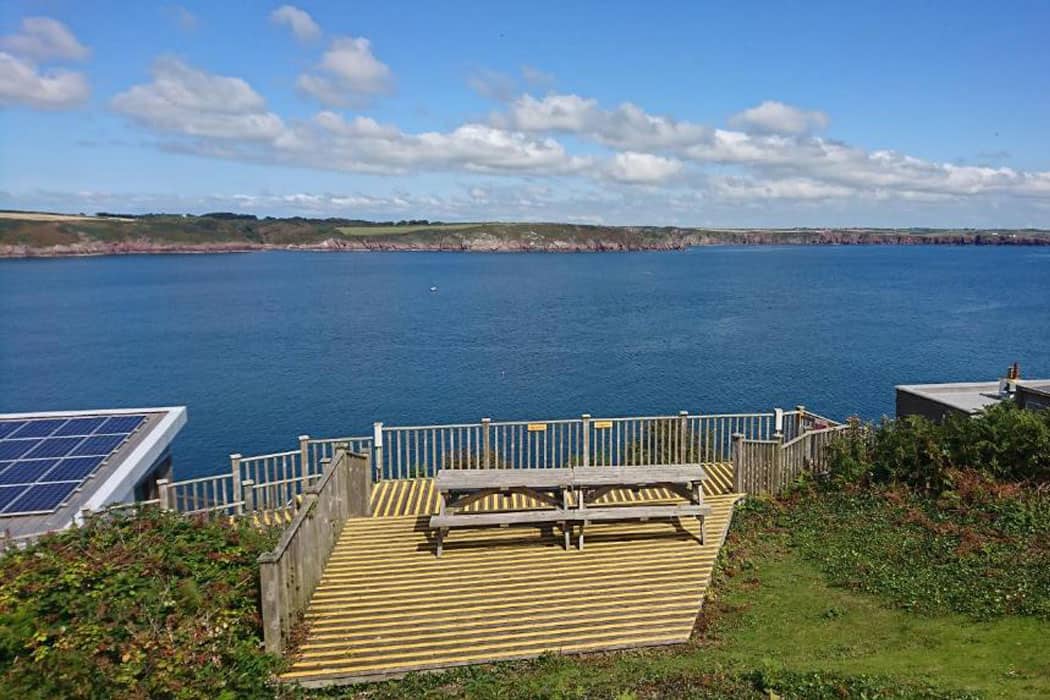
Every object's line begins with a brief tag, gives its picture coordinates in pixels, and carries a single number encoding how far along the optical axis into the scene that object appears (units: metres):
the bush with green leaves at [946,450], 11.29
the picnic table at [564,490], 9.98
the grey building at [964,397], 14.68
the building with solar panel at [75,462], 9.24
